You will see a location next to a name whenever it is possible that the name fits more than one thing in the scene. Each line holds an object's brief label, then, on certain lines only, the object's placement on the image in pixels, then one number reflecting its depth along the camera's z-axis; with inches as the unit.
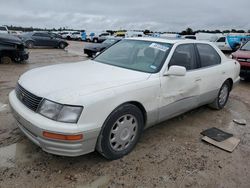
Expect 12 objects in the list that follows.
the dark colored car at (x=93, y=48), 558.9
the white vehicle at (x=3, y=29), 892.0
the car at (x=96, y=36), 1466.0
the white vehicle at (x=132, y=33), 1388.3
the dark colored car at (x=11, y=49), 390.0
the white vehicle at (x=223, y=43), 867.4
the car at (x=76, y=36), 1615.4
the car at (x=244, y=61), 309.3
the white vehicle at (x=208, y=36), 904.4
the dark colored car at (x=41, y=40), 790.5
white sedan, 98.8
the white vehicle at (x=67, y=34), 1673.1
